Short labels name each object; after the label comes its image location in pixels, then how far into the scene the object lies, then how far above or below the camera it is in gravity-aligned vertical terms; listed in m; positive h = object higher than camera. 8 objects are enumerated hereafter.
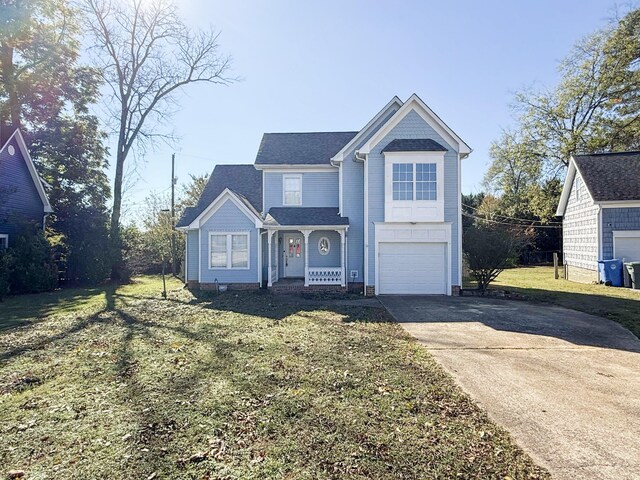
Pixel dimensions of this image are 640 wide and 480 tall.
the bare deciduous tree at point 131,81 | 21.14 +10.82
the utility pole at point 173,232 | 24.46 +1.54
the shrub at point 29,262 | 16.09 -0.58
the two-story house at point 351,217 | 14.63 +1.42
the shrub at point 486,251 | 14.35 -0.13
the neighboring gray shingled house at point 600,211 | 17.67 +2.00
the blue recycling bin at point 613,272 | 17.19 -1.25
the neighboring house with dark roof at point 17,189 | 17.20 +3.24
